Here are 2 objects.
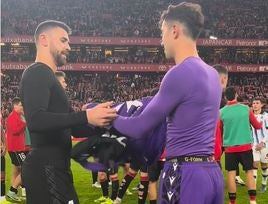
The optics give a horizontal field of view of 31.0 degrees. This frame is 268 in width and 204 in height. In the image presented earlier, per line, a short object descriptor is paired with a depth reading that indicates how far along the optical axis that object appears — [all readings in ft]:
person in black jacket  10.66
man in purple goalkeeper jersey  9.74
